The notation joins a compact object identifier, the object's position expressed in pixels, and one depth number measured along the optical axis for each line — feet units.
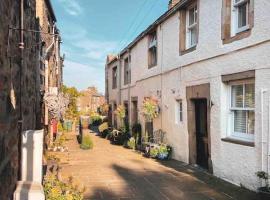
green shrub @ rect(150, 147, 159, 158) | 26.44
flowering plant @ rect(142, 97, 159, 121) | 28.83
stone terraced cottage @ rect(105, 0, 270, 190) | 15.62
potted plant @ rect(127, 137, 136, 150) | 34.25
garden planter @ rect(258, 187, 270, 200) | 13.67
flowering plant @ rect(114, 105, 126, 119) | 41.63
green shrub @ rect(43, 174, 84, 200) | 11.32
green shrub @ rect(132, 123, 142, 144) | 35.32
